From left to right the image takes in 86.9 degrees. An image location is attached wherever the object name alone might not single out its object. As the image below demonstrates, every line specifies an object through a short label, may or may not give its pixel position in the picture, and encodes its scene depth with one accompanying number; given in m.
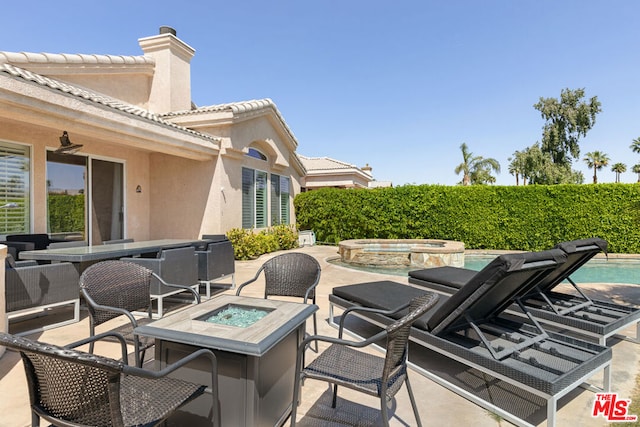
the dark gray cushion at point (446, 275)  6.39
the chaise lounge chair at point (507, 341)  3.19
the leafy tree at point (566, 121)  33.16
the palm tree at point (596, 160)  55.38
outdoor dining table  5.79
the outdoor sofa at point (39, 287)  5.04
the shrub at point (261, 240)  13.00
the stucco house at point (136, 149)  8.60
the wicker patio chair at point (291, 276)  5.06
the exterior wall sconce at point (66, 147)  8.30
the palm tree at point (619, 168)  56.35
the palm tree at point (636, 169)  53.79
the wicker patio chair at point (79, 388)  1.70
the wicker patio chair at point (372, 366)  2.49
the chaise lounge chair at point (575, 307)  4.57
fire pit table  2.53
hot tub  12.25
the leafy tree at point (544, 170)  33.56
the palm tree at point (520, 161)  35.72
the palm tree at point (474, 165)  46.25
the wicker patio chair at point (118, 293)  3.49
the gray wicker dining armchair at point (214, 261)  7.36
